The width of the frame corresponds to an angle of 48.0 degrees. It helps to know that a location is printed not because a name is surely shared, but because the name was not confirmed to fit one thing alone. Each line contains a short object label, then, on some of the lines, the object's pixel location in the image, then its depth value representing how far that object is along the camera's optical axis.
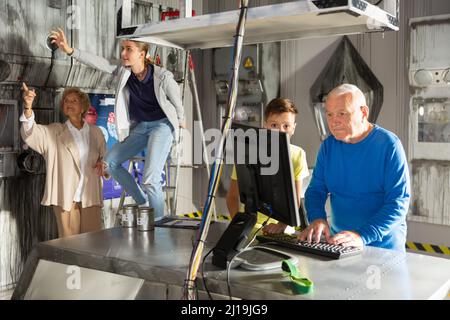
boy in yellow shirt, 2.65
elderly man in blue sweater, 2.03
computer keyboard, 1.69
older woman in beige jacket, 3.49
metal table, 1.39
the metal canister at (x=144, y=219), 2.15
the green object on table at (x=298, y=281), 1.34
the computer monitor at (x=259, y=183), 1.58
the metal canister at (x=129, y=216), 2.23
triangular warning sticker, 4.73
